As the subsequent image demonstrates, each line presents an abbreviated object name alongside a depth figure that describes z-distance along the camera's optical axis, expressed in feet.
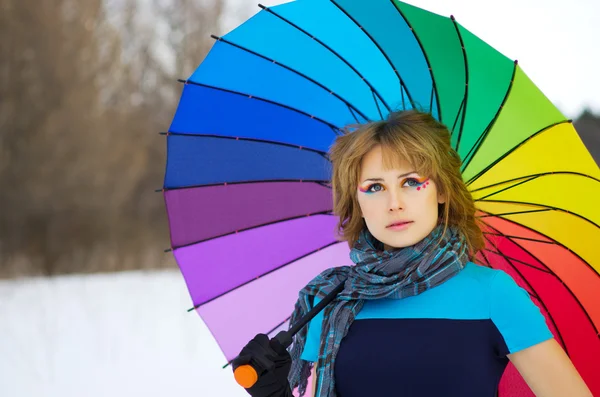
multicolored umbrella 8.85
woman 7.96
